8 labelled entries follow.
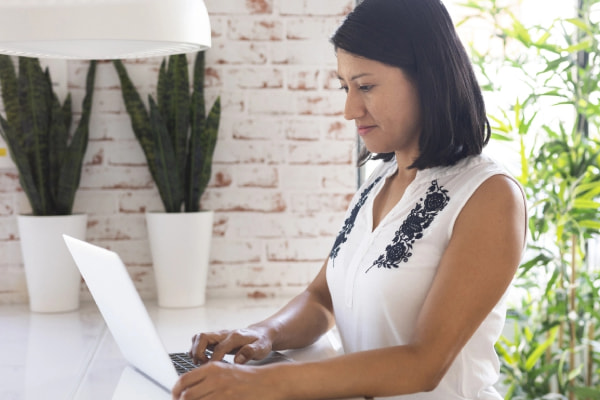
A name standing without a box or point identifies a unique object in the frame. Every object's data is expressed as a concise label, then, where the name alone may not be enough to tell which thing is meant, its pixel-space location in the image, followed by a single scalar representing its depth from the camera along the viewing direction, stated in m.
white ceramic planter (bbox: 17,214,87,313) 2.70
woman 1.38
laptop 1.36
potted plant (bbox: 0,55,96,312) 2.71
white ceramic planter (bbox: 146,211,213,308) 2.75
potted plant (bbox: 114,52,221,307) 2.75
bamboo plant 3.10
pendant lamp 1.17
